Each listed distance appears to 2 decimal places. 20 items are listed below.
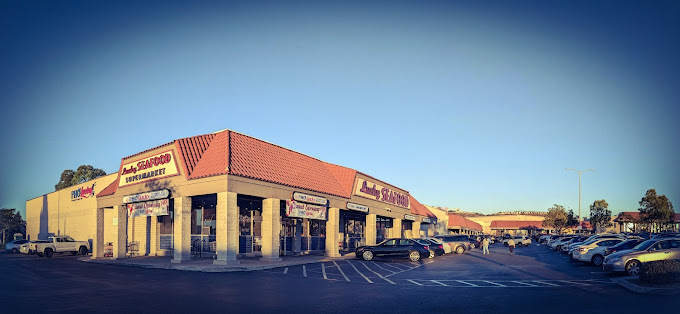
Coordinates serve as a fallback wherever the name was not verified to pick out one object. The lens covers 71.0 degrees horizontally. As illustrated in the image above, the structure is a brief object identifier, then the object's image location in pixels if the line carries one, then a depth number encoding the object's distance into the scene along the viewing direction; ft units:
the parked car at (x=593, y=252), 86.17
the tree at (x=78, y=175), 302.25
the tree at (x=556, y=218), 320.70
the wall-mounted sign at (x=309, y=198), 96.37
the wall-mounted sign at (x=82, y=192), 138.80
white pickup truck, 124.16
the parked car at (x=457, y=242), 135.03
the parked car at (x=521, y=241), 204.07
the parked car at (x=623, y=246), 83.41
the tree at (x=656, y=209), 212.23
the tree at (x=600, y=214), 281.21
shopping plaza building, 84.53
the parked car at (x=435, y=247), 115.83
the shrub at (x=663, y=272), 49.34
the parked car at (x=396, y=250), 99.76
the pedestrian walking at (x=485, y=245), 127.51
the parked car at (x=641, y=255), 64.18
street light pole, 204.91
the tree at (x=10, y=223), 285.64
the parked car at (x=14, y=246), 158.05
